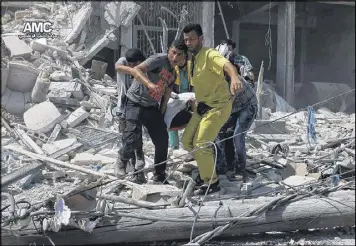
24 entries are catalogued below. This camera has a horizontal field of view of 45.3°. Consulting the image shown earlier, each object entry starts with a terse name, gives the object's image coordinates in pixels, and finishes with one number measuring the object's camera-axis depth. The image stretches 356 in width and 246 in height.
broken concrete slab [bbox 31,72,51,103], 8.17
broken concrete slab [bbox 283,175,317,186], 4.55
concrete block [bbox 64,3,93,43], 10.16
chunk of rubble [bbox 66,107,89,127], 7.61
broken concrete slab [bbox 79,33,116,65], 10.15
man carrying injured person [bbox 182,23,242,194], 4.15
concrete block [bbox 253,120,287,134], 8.48
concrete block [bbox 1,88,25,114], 8.01
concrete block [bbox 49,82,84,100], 8.31
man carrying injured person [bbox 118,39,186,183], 4.38
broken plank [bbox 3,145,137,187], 4.65
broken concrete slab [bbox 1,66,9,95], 7.88
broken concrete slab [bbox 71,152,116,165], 5.88
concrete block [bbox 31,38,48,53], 9.25
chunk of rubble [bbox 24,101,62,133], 7.20
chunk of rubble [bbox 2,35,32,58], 8.75
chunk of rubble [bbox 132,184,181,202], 3.99
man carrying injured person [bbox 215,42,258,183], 4.96
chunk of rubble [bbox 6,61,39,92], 8.30
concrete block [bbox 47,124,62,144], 6.97
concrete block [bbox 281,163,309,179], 5.27
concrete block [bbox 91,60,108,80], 9.89
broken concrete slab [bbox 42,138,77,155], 6.36
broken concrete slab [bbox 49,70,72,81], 8.60
